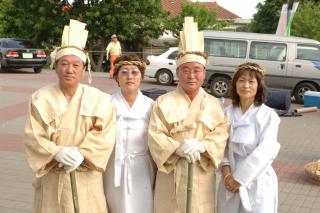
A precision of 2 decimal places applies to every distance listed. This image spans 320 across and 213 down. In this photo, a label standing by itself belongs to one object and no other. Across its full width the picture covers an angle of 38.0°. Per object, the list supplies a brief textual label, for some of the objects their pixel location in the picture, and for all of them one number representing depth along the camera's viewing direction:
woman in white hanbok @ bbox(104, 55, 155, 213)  3.11
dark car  17.58
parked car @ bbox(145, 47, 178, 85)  15.00
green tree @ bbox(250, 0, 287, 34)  37.16
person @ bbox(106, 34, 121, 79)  17.50
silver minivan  12.47
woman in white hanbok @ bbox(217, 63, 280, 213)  3.02
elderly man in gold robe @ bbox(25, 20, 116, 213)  2.87
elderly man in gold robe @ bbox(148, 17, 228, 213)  2.98
